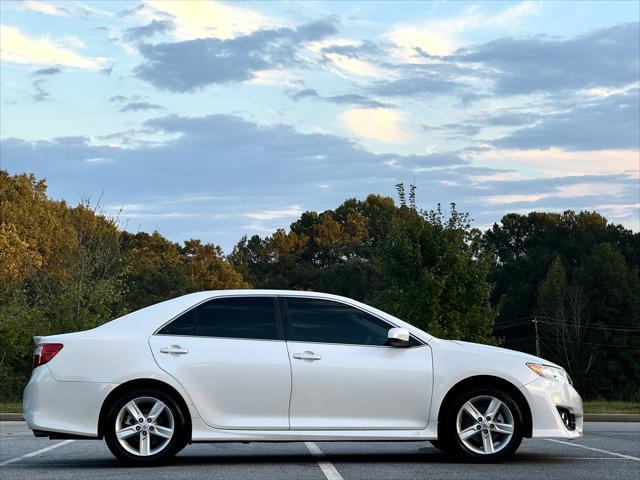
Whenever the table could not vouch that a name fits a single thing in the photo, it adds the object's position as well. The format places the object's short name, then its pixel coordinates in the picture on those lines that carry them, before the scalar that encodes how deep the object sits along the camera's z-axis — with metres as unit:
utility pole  80.38
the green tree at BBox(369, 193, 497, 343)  37.06
